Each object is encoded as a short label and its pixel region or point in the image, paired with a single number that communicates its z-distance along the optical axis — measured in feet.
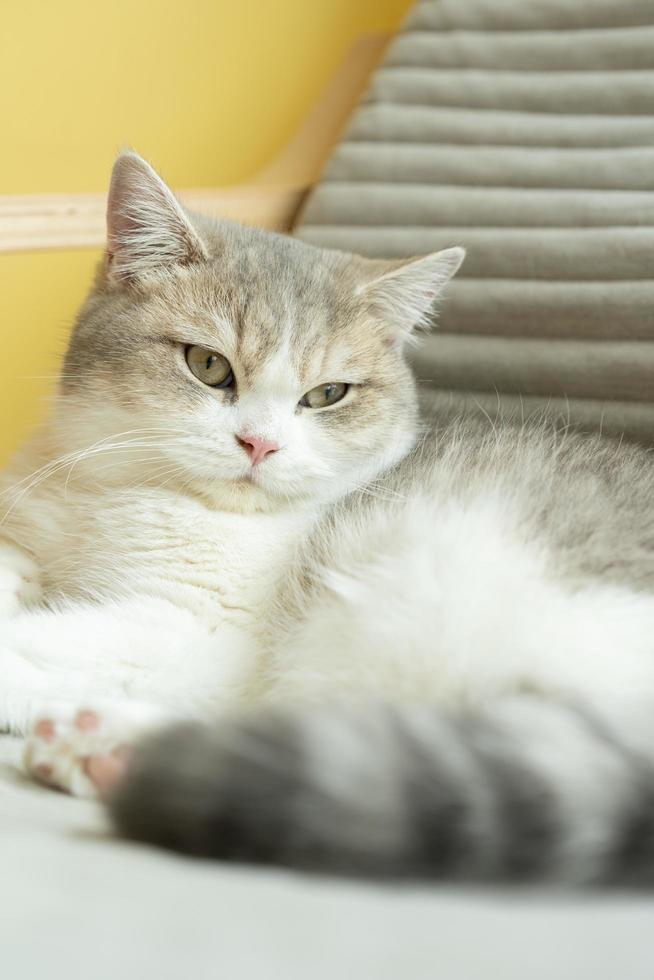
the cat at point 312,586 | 1.61
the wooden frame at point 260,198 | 2.43
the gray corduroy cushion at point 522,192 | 2.37
